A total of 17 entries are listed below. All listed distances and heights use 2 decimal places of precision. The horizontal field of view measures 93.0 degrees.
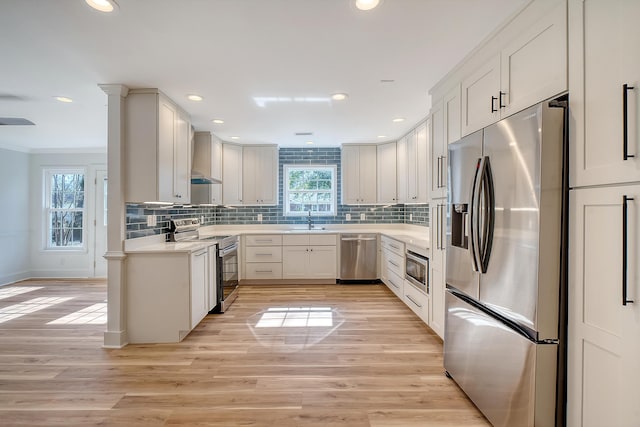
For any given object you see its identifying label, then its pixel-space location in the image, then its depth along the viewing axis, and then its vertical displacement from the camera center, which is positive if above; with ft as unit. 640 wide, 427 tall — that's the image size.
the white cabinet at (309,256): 16.49 -2.51
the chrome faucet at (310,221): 18.07 -0.69
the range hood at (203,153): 14.75 +2.76
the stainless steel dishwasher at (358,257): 16.55 -2.55
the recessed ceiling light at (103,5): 5.48 +3.74
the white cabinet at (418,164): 12.79 +2.07
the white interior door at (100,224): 18.58 -0.91
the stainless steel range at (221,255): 12.12 -1.94
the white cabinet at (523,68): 4.80 +2.69
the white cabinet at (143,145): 9.45 +2.01
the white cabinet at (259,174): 17.51 +2.07
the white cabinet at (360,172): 17.48 +2.21
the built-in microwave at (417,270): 10.15 -2.16
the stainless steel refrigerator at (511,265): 4.57 -0.95
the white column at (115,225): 9.14 -0.47
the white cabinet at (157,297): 9.38 -2.71
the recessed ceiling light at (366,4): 5.47 +3.76
